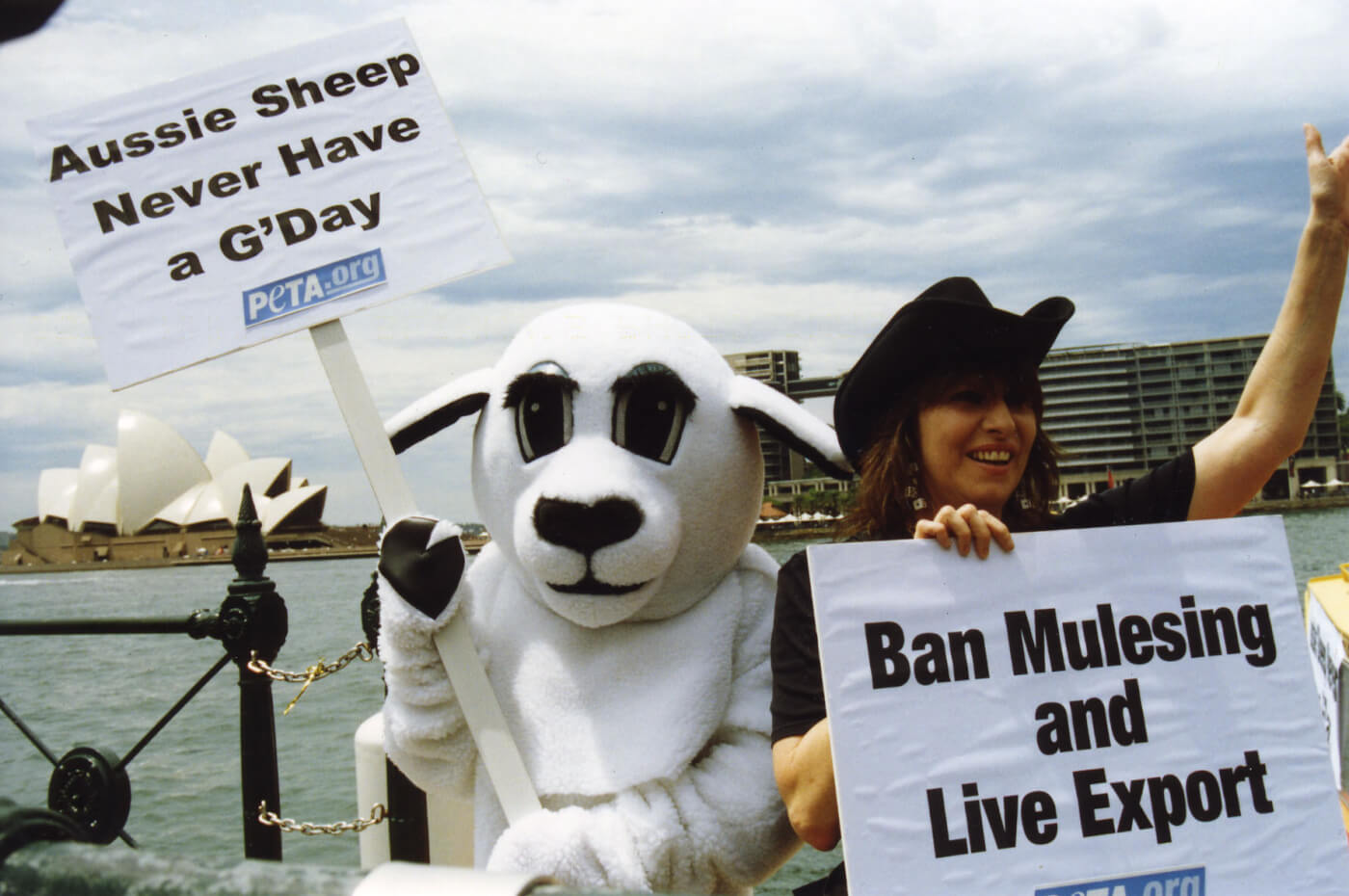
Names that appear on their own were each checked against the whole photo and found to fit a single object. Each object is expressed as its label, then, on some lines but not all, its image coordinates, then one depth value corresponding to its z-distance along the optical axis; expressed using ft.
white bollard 8.63
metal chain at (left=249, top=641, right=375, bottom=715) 9.01
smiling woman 5.35
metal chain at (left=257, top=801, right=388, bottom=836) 8.50
